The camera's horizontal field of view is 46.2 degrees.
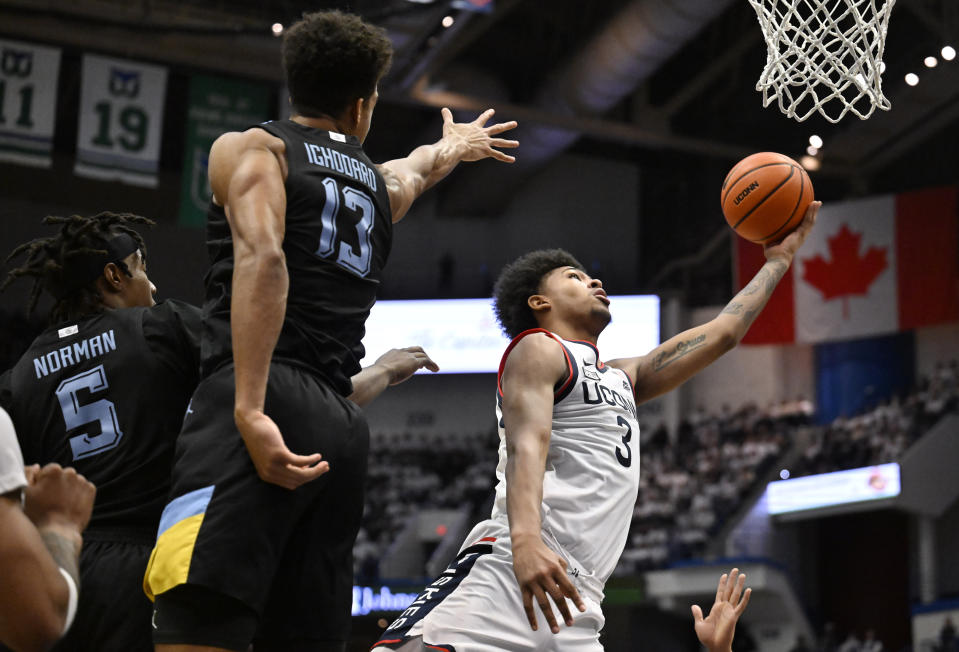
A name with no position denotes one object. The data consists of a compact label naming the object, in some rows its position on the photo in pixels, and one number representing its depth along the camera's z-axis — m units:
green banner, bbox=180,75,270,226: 15.50
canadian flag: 19.16
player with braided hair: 2.90
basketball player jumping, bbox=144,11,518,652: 2.32
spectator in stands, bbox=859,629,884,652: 17.43
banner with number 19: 14.52
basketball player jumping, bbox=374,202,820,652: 3.01
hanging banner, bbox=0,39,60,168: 14.55
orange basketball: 4.10
